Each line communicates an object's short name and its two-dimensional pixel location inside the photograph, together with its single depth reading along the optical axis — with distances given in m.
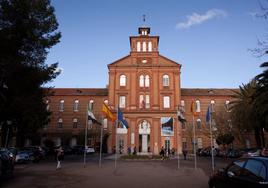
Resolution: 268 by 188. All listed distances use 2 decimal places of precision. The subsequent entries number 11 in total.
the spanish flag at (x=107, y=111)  16.45
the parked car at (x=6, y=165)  8.93
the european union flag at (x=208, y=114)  15.12
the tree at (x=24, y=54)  16.59
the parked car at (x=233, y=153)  26.54
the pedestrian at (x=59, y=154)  14.74
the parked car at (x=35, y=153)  20.26
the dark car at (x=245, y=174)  4.21
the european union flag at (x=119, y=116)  16.77
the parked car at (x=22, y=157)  18.57
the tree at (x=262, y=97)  19.44
